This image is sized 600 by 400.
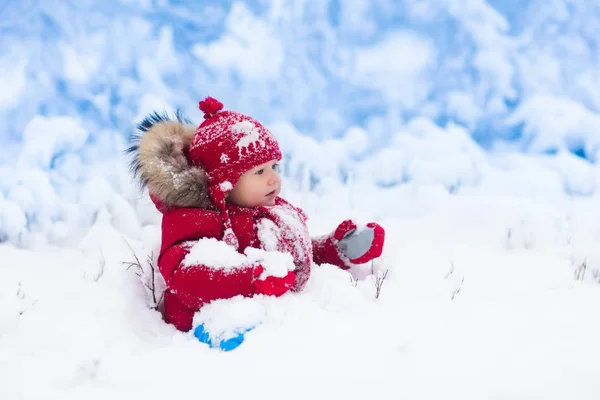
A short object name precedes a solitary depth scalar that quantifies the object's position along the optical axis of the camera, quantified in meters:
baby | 4.61
